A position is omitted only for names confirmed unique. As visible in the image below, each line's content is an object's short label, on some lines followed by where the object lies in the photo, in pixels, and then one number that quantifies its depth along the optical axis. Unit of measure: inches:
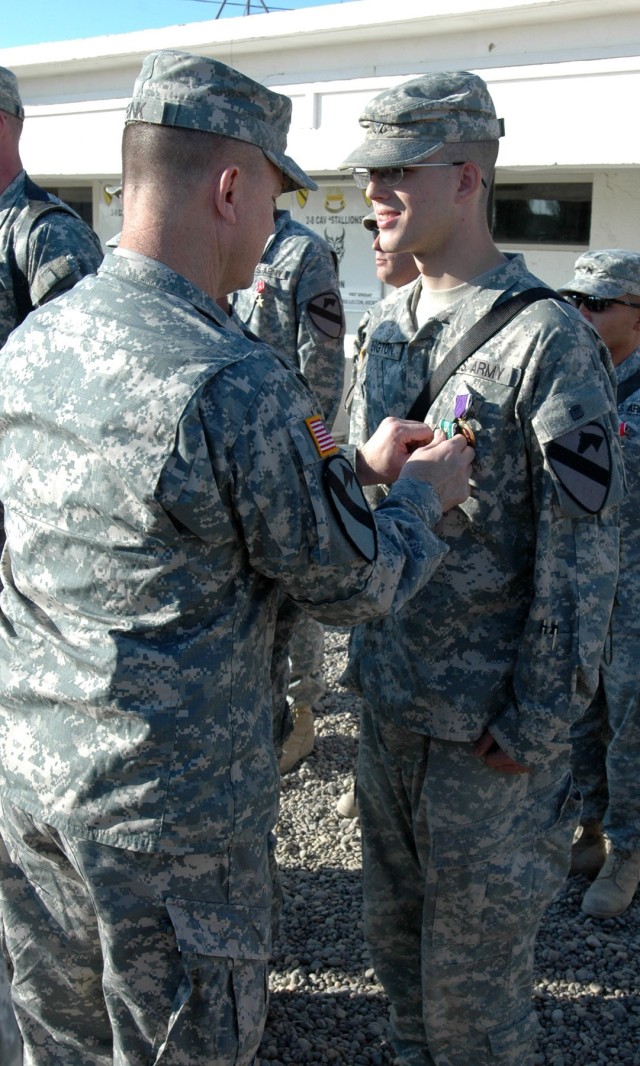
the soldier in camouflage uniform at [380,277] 111.7
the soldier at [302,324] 185.6
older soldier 68.8
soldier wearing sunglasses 144.8
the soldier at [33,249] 140.4
